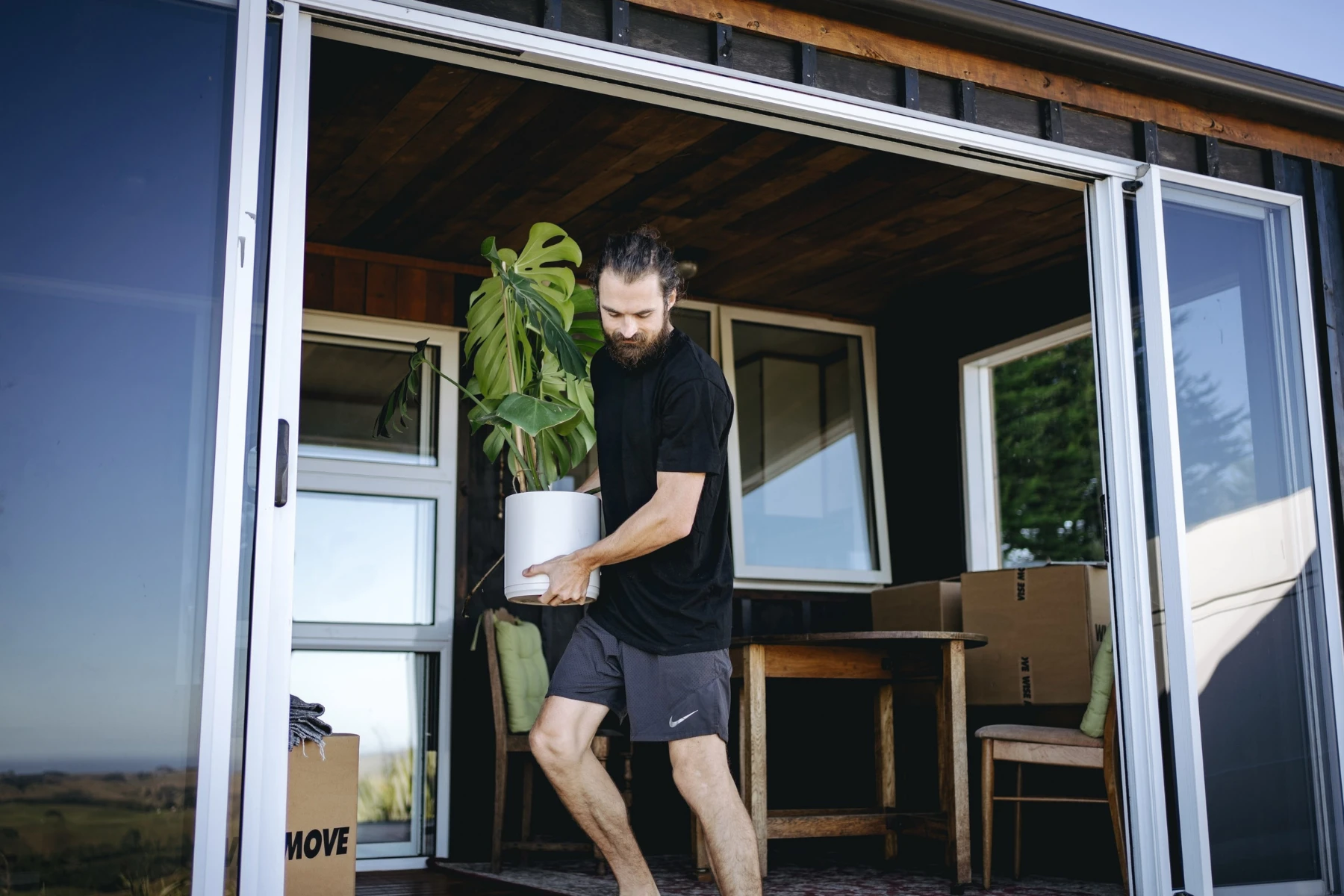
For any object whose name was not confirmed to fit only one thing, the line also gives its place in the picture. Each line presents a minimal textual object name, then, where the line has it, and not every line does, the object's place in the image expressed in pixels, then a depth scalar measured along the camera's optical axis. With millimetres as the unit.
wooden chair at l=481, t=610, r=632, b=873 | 4805
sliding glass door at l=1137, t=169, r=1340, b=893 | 3625
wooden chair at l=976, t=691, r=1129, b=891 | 4195
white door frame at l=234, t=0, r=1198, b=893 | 2545
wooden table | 4281
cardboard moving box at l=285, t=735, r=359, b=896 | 3084
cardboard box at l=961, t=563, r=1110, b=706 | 4785
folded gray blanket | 3078
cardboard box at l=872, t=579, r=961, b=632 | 5500
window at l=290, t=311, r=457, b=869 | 5270
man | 2797
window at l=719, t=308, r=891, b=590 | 6055
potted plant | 3047
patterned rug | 4215
